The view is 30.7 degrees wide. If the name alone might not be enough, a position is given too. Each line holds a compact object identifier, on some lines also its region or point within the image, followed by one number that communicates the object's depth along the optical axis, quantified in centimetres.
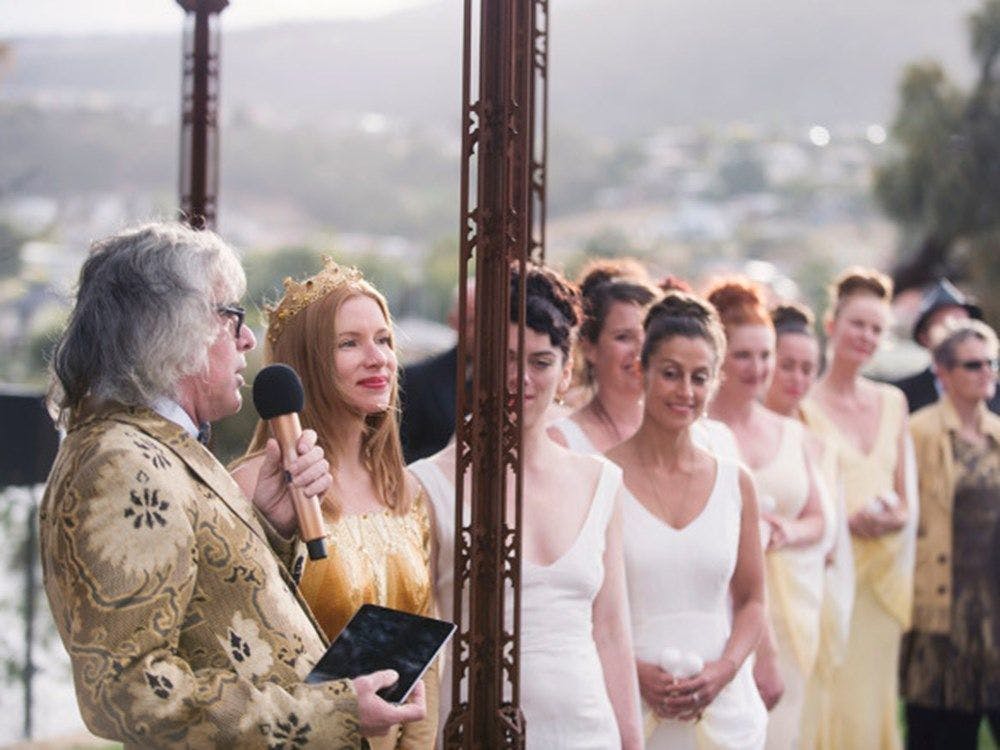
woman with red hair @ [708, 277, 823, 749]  569
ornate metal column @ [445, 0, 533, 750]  350
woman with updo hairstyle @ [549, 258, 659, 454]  511
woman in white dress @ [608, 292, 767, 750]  461
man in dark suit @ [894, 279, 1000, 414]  724
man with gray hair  271
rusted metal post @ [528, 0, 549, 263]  464
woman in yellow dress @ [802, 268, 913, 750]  655
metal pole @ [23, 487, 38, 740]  868
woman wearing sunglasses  689
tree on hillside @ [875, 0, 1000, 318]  3103
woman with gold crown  367
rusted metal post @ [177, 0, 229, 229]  489
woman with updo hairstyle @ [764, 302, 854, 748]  616
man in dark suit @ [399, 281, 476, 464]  613
